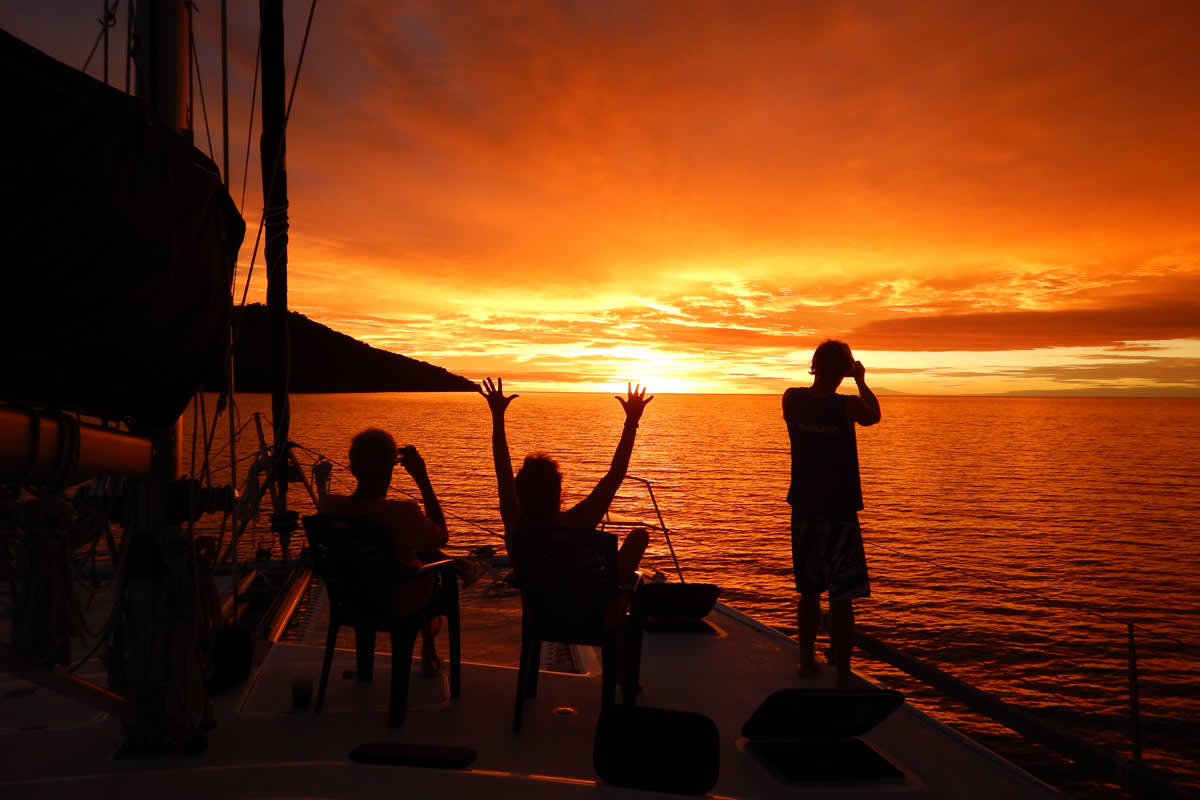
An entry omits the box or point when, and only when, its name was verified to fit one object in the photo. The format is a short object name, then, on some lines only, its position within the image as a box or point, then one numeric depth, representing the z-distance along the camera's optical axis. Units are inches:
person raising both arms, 150.3
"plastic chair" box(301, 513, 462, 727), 146.1
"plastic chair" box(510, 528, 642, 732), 143.6
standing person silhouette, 172.4
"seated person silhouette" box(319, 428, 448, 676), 149.3
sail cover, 72.1
